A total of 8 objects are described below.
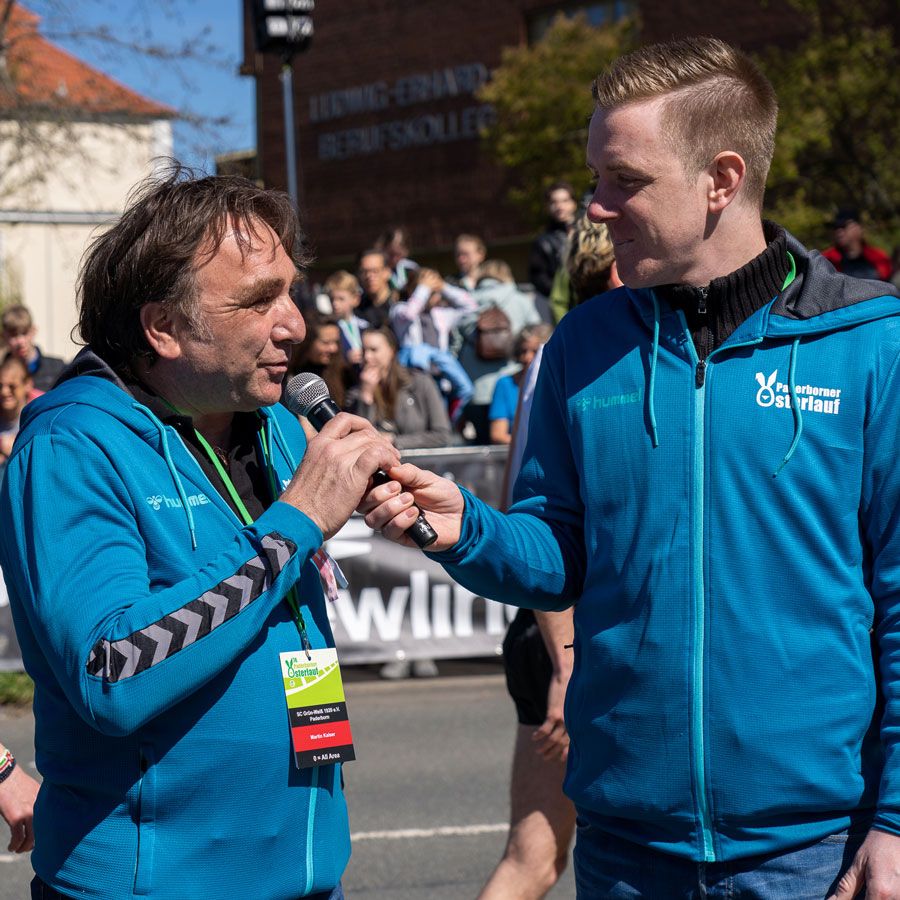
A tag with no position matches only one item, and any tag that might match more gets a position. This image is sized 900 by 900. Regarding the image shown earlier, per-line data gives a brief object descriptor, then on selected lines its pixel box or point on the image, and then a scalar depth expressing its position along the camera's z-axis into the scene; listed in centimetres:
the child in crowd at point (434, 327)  1195
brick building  3853
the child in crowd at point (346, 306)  1223
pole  1439
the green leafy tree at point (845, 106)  2247
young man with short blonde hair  246
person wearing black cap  1234
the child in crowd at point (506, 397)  1017
